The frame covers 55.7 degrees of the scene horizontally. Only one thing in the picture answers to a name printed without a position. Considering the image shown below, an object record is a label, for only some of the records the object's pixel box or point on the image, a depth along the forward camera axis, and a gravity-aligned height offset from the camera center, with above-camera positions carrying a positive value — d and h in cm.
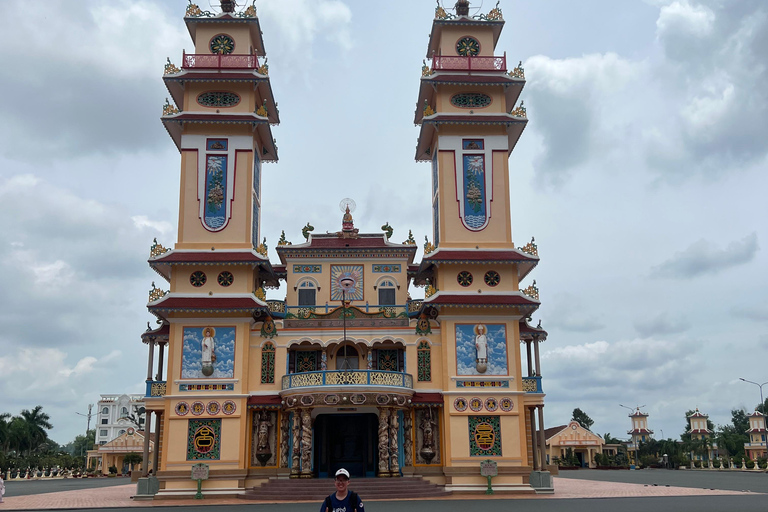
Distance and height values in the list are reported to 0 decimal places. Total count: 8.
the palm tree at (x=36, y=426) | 7538 +16
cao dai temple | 2895 +451
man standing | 804 -83
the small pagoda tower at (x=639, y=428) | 9744 -71
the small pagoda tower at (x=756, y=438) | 7850 -175
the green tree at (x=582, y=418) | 9844 +68
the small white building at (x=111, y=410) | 11901 +274
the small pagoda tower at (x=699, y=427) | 9354 -62
